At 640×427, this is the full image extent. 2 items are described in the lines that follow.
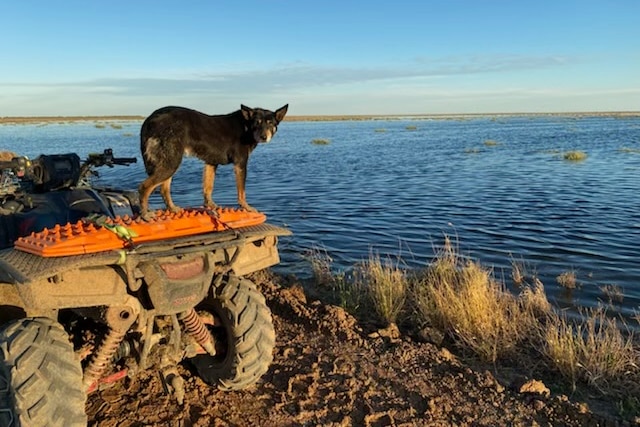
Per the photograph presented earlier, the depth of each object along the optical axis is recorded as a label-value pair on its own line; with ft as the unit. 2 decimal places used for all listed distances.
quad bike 9.53
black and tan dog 15.62
